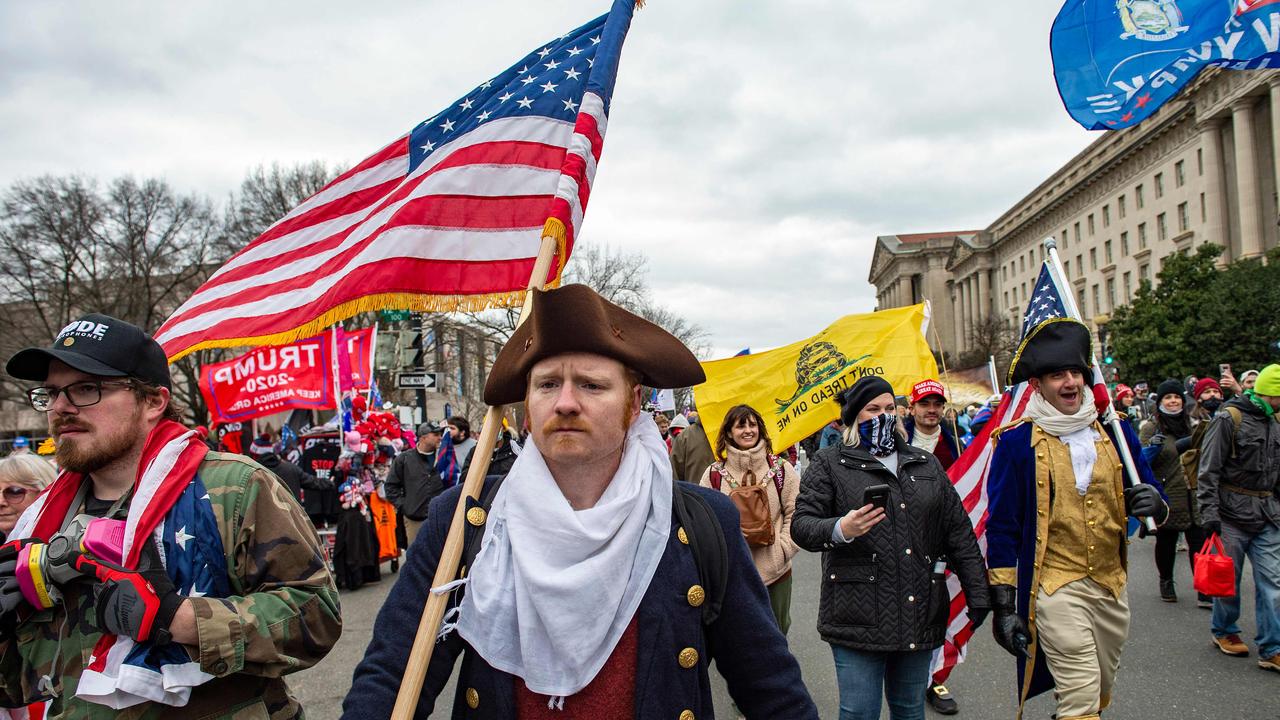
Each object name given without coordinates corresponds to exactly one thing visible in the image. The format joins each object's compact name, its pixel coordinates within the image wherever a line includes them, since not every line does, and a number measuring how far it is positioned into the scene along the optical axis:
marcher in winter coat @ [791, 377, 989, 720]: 4.07
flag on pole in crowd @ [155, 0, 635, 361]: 3.58
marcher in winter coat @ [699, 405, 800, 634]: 5.61
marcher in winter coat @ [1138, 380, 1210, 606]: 7.88
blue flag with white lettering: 4.10
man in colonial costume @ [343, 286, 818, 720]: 1.98
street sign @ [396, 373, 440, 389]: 13.10
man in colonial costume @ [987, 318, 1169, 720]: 4.08
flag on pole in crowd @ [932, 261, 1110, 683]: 5.05
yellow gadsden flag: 7.85
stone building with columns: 48.44
